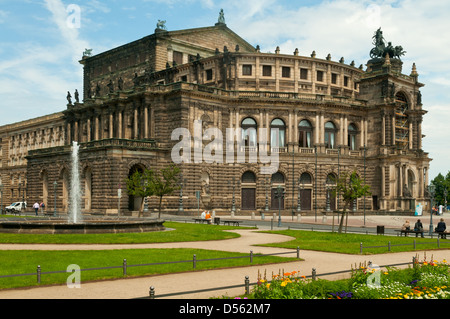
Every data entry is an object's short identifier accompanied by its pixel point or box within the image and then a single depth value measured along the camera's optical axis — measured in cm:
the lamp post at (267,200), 7331
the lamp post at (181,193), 6772
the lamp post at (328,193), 7657
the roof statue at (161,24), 8803
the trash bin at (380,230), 4024
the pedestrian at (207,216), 5281
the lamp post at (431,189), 4491
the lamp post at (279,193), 5116
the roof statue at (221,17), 9588
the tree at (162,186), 5466
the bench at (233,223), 4912
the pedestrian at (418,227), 3912
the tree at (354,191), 4178
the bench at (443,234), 3747
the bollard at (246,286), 1459
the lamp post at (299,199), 7462
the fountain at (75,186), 4534
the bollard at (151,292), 1305
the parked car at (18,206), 8488
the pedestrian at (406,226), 4031
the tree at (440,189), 15069
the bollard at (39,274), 1650
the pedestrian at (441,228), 3849
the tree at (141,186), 5602
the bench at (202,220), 5104
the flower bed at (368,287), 1355
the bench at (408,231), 3841
